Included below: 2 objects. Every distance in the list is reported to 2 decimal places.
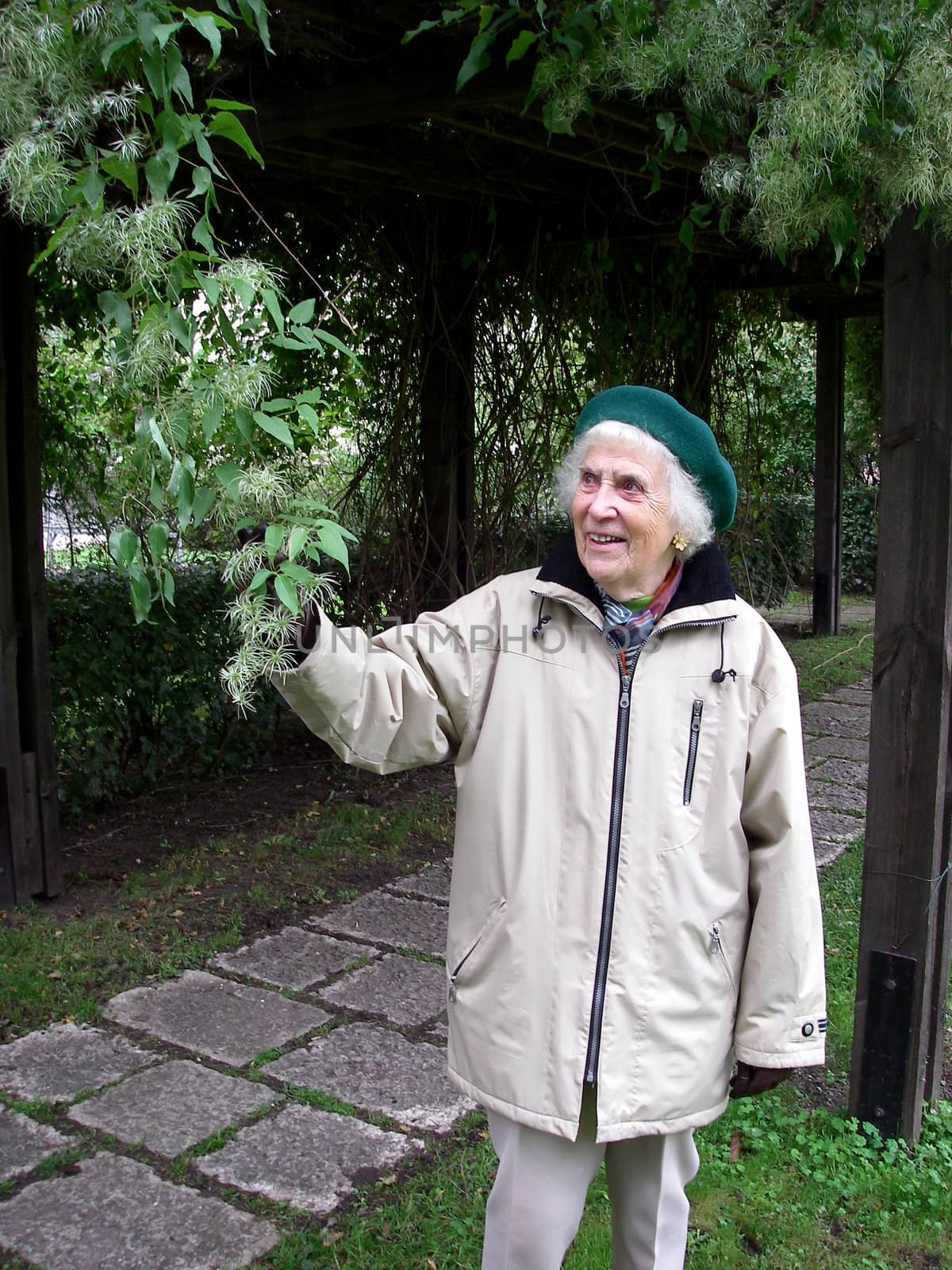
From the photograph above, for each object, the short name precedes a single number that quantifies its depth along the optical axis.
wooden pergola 2.72
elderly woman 1.78
